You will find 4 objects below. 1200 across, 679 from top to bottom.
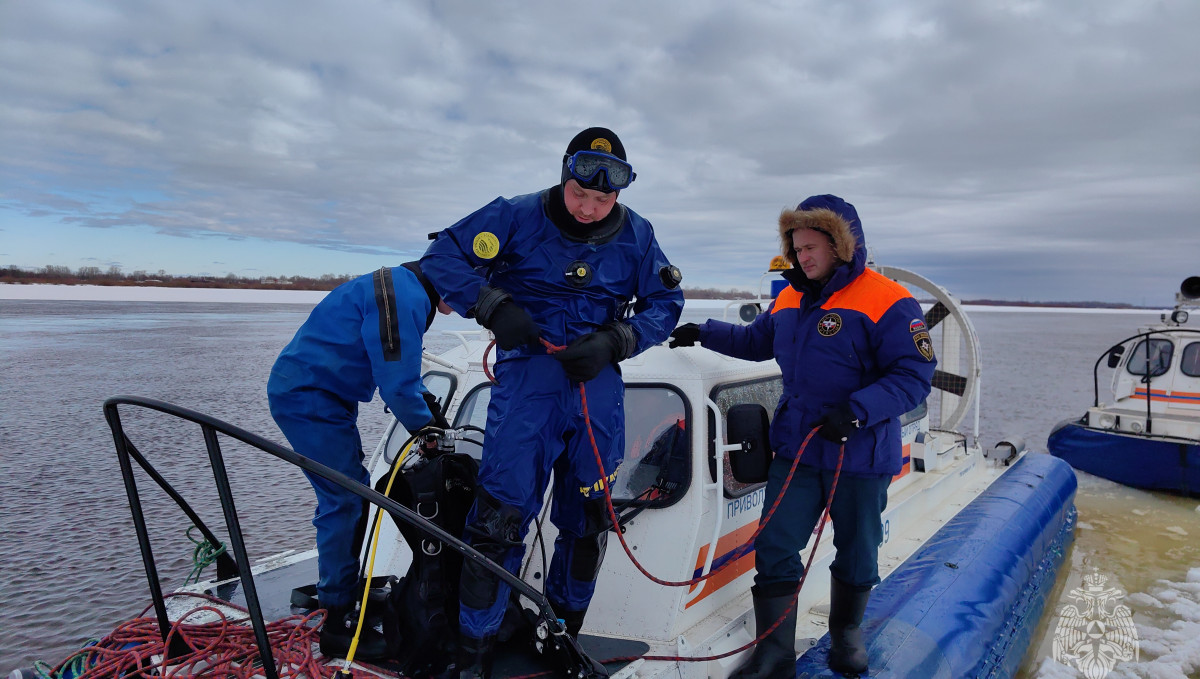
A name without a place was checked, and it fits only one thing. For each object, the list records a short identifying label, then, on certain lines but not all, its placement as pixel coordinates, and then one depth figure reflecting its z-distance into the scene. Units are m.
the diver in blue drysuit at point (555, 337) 1.92
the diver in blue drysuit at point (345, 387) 2.08
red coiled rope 1.88
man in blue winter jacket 2.26
